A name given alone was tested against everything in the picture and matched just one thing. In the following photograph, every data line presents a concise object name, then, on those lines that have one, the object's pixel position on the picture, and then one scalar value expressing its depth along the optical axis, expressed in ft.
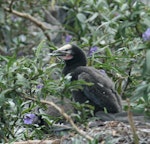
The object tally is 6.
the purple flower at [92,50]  44.83
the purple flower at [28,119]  34.79
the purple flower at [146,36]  27.94
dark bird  38.47
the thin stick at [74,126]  27.35
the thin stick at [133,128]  26.20
